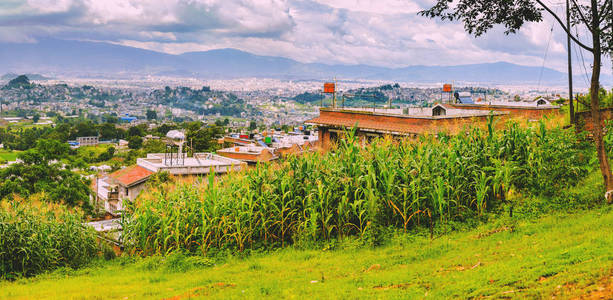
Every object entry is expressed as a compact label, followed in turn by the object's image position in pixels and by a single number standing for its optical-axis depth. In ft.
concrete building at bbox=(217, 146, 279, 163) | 134.59
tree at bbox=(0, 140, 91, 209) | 100.53
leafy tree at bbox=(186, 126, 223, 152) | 206.28
